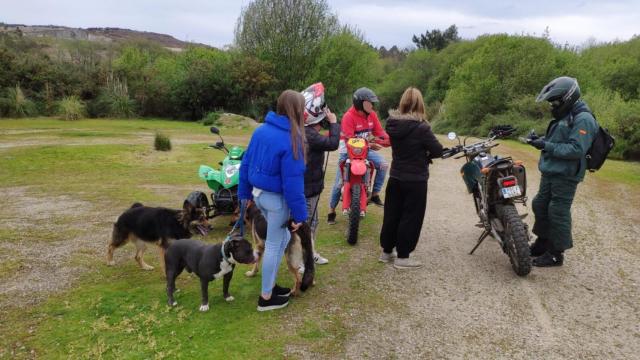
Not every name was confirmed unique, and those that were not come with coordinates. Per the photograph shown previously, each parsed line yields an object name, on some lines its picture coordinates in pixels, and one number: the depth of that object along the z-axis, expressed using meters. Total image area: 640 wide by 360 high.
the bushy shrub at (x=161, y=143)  12.77
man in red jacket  5.73
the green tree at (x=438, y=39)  55.94
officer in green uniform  4.23
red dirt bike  5.34
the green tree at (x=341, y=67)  30.66
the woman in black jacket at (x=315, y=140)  3.93
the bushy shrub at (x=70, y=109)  22.00
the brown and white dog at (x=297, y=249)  3.87
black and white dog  3.42
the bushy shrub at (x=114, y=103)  24.72
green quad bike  5.72
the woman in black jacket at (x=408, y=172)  4.31
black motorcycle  4.30
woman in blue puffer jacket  3.22
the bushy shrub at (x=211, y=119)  23.77
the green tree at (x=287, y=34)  30.33
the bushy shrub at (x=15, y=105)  21.61
